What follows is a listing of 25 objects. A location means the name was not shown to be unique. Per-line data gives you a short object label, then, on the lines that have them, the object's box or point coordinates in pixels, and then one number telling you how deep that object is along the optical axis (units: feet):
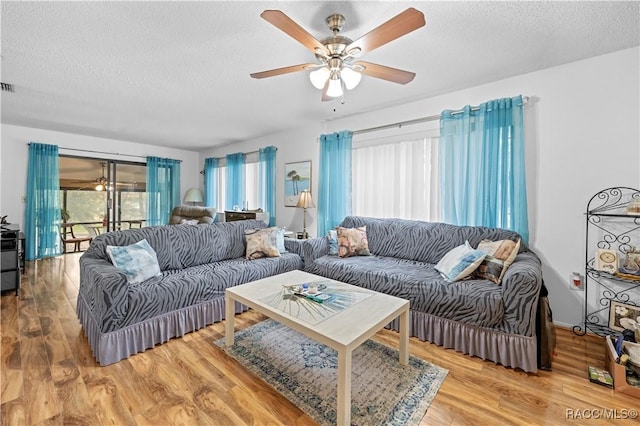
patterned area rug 4.96
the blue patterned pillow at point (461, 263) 7.39
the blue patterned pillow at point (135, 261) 7.30
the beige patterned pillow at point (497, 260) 7.18
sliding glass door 17.56
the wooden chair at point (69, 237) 17.03
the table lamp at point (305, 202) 13.50
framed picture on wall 14.99
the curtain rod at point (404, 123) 10.46
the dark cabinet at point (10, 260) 10.00
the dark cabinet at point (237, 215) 16.03
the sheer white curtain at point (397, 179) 10.93
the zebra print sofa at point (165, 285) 6.33
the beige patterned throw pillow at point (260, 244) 10.43
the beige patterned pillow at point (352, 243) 10.46
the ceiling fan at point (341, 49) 4.65
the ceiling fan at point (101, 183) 18.57
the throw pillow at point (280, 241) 11.04
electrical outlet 7.96
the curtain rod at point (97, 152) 16.97
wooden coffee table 4.58
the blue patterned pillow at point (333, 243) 10.78
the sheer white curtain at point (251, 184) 18.42
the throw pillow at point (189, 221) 16.51
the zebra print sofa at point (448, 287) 6.09
